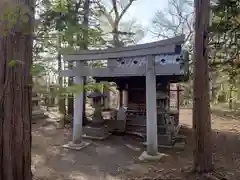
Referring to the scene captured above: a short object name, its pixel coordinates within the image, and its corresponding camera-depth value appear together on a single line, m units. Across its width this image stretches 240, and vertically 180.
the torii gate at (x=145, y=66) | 5.37
